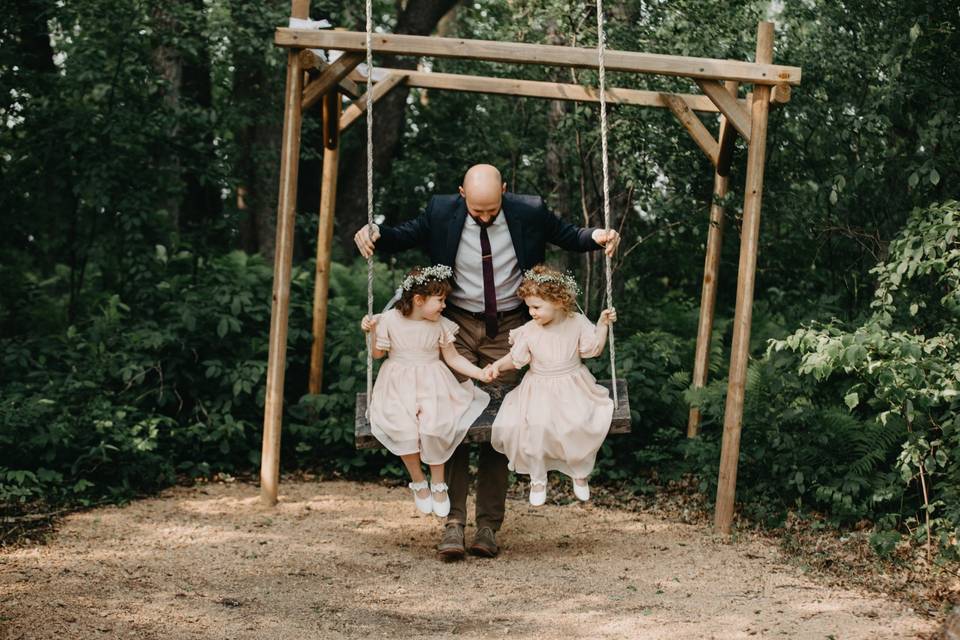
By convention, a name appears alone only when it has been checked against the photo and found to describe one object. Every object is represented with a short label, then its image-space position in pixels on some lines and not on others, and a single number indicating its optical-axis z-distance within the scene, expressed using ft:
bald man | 19.21
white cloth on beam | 21.34
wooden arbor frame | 20.03
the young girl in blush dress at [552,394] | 18.08
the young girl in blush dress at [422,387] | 18.26
